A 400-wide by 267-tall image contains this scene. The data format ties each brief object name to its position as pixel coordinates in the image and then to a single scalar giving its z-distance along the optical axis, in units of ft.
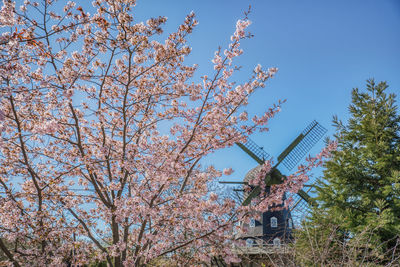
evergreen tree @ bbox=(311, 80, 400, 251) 27.43
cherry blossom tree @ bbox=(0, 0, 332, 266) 19.35
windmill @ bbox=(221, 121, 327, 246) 60.44
